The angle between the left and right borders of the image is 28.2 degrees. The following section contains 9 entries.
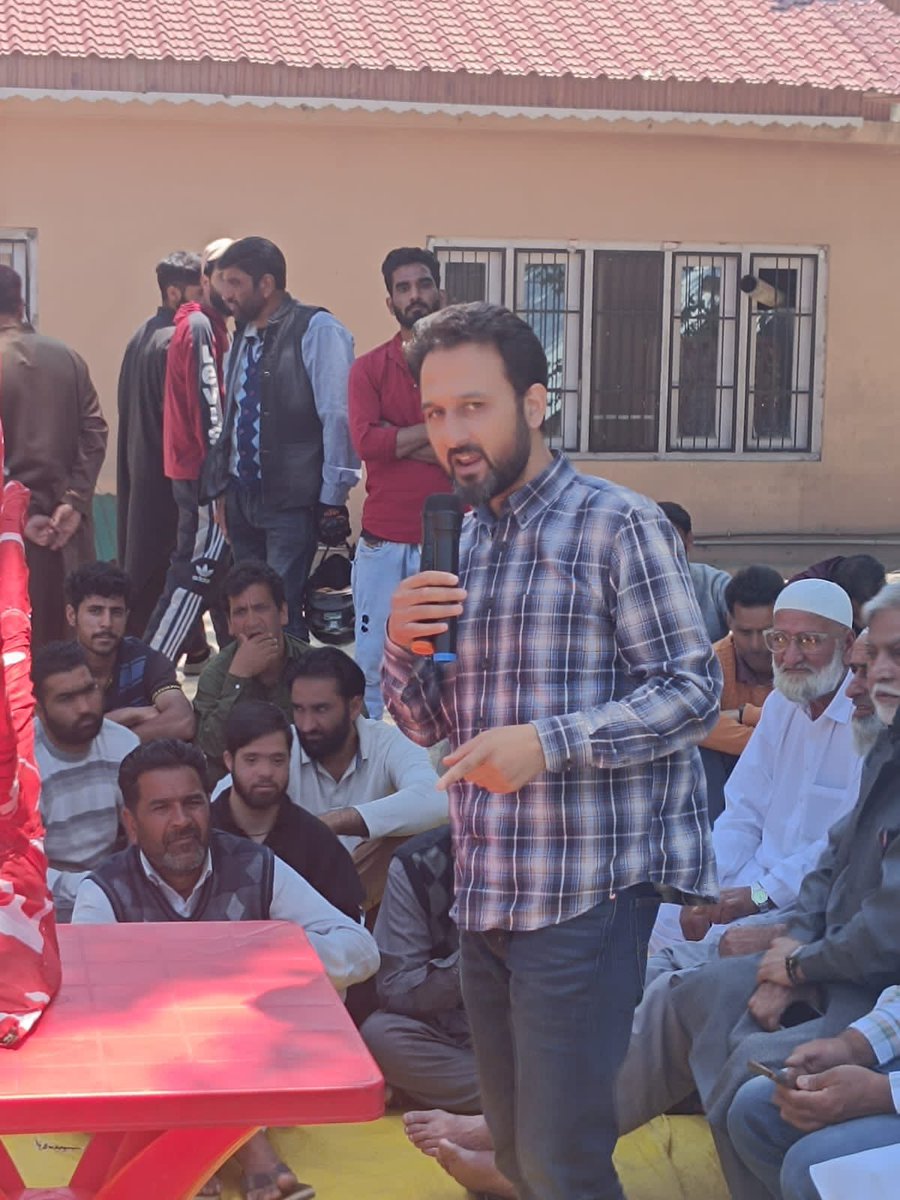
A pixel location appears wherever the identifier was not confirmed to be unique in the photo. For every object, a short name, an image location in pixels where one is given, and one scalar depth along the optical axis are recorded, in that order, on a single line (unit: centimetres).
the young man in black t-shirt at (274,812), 452
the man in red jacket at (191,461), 672
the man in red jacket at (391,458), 624
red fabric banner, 257
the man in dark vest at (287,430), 642
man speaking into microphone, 266
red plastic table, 236
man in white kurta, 438
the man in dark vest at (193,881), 411
